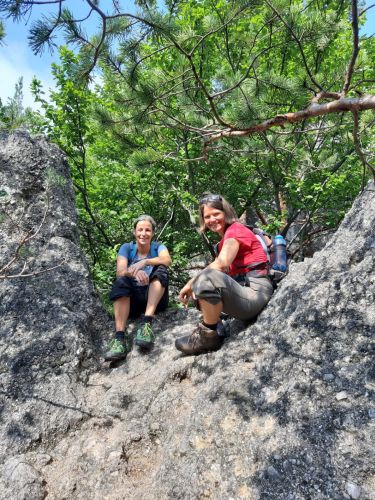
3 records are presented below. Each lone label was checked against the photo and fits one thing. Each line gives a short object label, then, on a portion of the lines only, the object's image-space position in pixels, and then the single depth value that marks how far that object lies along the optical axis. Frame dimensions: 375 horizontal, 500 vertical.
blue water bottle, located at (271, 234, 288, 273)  4.15
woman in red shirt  3.34
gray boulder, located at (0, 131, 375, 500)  2.31
